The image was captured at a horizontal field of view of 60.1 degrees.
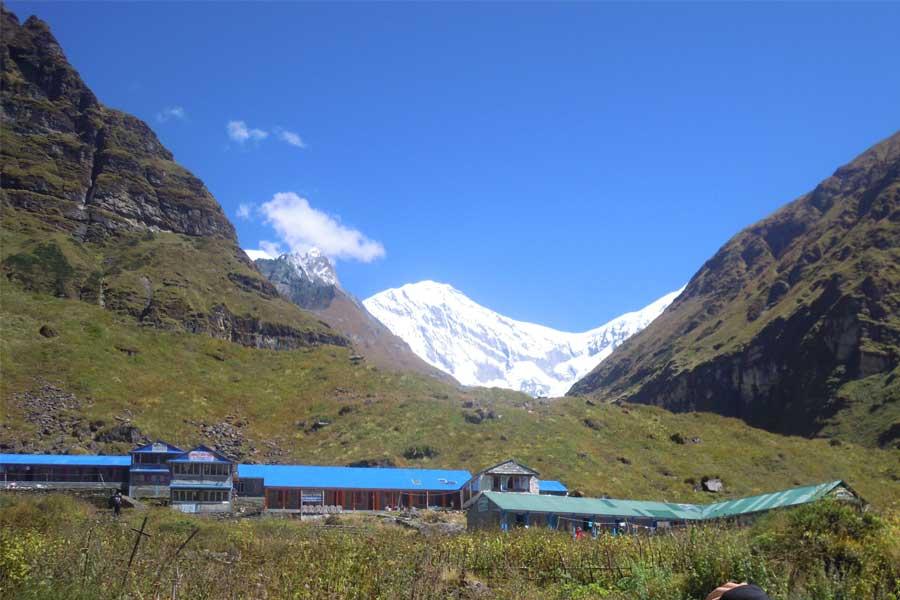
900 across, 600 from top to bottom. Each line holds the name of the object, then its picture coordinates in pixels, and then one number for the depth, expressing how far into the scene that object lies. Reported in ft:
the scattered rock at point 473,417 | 277.85
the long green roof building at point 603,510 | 137.08
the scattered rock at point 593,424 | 285.97
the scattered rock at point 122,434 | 209.97
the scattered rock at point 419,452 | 243.40
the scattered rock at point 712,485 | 220.62
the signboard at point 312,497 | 183.01
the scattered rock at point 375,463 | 229.66
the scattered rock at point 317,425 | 264.72
